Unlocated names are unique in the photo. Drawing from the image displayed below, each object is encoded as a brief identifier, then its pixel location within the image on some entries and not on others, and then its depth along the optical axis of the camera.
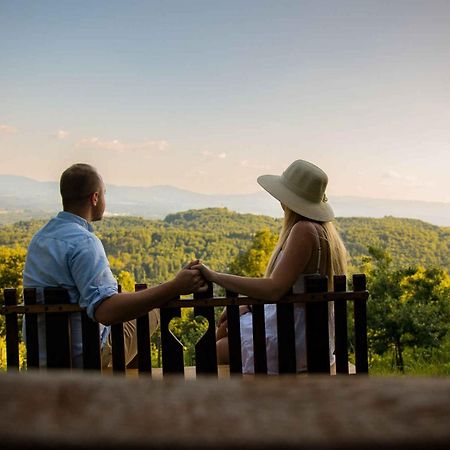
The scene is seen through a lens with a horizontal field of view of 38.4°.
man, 3.23
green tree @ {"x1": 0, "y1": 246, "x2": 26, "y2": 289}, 15.16
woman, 3.49
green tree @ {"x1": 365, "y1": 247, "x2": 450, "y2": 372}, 9.10
